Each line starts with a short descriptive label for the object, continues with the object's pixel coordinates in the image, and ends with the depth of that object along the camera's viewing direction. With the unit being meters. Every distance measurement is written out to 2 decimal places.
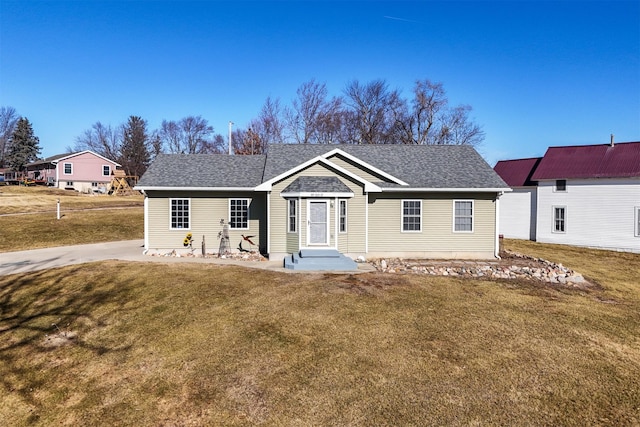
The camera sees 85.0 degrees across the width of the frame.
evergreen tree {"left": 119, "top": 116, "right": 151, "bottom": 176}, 59.81
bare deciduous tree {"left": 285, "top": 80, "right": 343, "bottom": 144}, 39.06
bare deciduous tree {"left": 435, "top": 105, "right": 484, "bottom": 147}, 38.34
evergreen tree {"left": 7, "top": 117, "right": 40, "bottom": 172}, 55.91
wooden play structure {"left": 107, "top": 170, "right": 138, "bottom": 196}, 41.34
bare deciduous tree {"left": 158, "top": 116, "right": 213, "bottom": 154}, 65.25
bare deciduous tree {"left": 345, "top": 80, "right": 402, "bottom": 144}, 40.34
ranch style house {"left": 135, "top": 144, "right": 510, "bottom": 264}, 13.80
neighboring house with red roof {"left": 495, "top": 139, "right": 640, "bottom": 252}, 20.31
